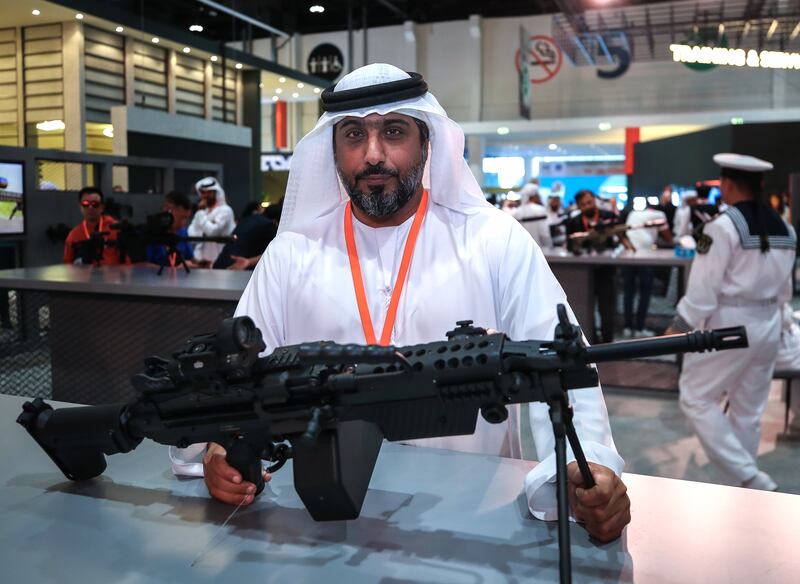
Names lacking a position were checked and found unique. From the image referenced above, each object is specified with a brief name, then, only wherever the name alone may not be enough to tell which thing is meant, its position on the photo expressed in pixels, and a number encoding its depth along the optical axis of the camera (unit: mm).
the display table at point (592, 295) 5871
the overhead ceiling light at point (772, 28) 14232
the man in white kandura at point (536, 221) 8828
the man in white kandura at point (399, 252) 1664
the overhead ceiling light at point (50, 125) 9656
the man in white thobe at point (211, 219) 7703
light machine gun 920
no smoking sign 19000
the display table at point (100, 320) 3605
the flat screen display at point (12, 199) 6672
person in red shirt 5074
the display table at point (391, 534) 979
